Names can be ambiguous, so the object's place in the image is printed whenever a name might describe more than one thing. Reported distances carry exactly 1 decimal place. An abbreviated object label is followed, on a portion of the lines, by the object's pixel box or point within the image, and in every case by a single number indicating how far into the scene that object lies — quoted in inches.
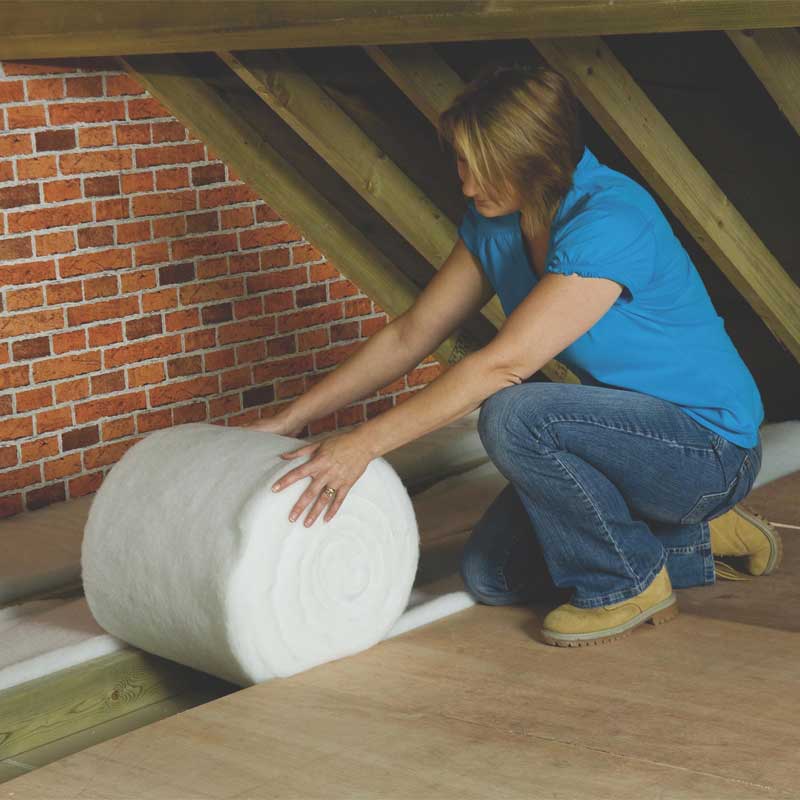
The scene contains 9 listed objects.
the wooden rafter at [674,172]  184.5
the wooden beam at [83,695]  164.6
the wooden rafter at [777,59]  169.1
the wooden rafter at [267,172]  242.9
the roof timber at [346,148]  220.1
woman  156.2
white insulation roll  150.7
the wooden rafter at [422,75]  202.5
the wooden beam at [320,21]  157.5
